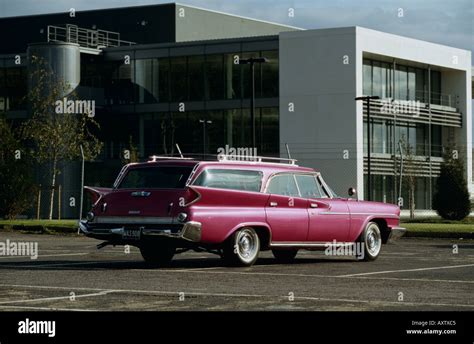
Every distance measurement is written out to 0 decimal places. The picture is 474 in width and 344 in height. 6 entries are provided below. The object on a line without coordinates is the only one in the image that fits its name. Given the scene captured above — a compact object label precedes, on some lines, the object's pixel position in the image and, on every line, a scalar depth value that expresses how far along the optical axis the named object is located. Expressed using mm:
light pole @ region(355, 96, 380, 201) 52675
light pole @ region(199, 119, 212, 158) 61844
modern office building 58844
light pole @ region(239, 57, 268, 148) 48312
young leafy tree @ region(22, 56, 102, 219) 48531
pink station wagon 18062
